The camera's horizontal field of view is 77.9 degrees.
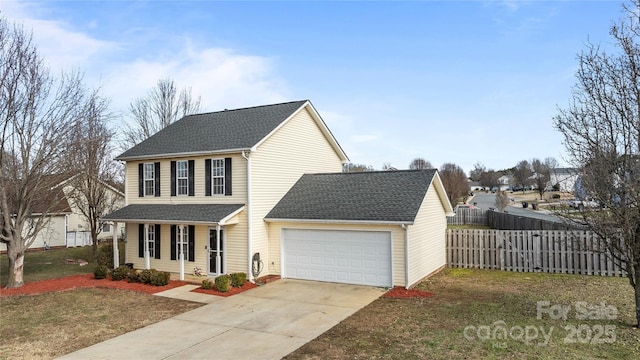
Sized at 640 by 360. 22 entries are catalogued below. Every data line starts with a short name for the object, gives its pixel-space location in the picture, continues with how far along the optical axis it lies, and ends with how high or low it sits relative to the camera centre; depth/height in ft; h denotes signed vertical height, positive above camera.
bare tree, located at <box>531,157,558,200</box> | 175.09 +11.11
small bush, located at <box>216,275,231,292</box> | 43.19 -9.97
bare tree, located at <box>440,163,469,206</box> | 138.51 +1.53
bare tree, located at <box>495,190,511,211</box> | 125.90 -4.22
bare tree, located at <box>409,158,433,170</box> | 213.66 +14.14
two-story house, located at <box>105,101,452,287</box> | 45.57 -2.26
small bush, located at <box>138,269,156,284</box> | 48.24 -10.06
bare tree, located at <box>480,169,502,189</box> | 337.04 +7.91
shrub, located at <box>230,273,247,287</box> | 45.19 -10.01
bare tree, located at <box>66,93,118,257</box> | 54.80 +5.58
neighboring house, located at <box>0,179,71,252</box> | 92.73 -9.22
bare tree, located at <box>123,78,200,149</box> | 112.88 +24.52
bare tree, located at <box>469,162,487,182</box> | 349.86 +15.50
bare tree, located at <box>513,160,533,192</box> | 299.58 +9.14
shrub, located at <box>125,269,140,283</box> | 49.99 -10.46
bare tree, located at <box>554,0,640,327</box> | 26.37 +2.26
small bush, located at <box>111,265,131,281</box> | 51.32 -10.25
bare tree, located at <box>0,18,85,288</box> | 46.19 +5.71
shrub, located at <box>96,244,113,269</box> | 57.41 -9.10
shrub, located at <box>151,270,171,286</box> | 47.50 -10.17
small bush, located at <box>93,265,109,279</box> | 52.66 -10.31
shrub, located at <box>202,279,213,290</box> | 44.60 -10.41
